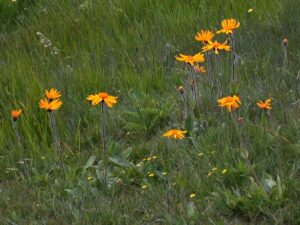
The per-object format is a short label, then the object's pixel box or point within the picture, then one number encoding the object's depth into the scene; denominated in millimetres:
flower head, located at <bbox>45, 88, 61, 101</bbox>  6849
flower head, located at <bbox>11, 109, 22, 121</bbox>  6932
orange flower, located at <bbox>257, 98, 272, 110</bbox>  6215
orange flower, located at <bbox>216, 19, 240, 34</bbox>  7262
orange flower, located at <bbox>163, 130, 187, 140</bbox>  6141
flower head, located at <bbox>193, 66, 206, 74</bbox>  7646
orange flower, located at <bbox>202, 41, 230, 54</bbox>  6996
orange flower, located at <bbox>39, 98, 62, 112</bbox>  6719
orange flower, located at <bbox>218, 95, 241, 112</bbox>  5961
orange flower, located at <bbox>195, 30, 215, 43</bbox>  7187
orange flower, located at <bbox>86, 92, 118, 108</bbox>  6422
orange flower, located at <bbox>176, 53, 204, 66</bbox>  6879
